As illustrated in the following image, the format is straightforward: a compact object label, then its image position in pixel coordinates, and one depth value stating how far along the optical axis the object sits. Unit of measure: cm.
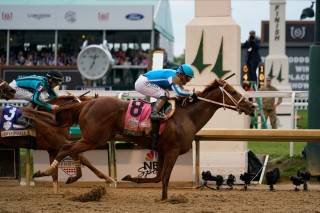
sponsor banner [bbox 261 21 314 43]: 5977
